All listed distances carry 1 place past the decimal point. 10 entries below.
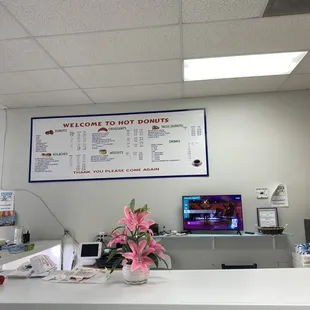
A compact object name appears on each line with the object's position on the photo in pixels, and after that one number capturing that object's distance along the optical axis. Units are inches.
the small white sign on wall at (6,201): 135.2
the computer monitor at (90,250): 119.7
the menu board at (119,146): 132.5
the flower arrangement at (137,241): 50.8
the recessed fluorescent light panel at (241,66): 99.8
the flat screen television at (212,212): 122.5
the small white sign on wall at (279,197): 124.3
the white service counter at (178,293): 40.3
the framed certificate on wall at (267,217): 121.8
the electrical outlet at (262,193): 125.6
